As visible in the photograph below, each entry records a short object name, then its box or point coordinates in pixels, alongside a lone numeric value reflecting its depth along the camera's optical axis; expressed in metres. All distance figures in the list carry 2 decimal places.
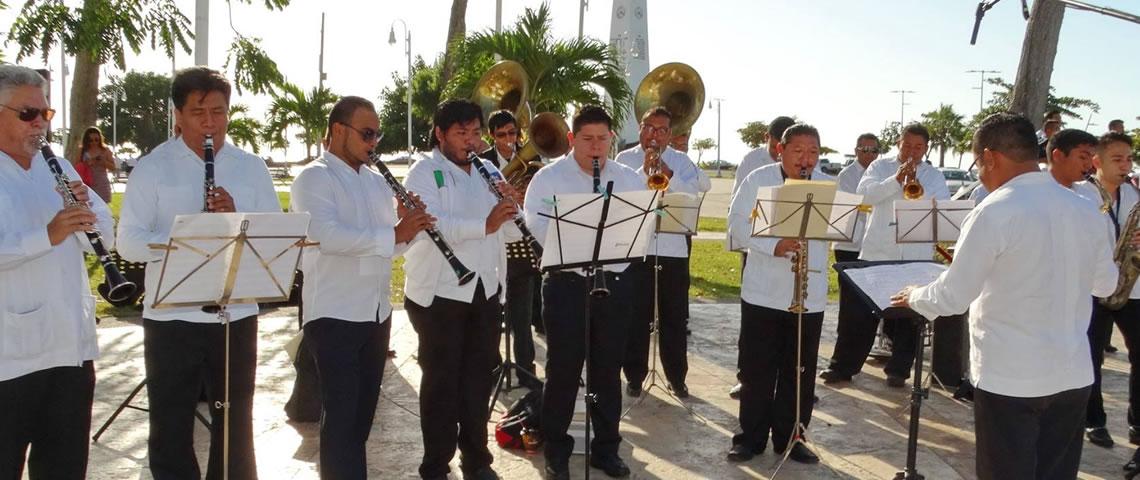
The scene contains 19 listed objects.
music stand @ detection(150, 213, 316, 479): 3.34
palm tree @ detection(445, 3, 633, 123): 11.04
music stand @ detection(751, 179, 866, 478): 5.03
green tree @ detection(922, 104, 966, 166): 75.62
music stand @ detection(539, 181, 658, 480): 4.41
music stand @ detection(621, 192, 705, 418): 6.07
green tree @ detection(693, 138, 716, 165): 111.47
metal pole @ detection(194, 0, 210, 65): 9.17
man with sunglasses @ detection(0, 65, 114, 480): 3.30
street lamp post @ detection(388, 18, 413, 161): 33.12
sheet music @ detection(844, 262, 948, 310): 4.34
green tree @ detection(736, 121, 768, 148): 82.89
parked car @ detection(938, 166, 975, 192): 43.75
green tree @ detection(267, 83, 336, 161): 36.91
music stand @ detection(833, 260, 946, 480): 4.30
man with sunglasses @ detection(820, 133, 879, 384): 7.54
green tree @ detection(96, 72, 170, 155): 75.56
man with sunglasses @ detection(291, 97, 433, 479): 4.16
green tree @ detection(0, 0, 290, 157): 8.73
